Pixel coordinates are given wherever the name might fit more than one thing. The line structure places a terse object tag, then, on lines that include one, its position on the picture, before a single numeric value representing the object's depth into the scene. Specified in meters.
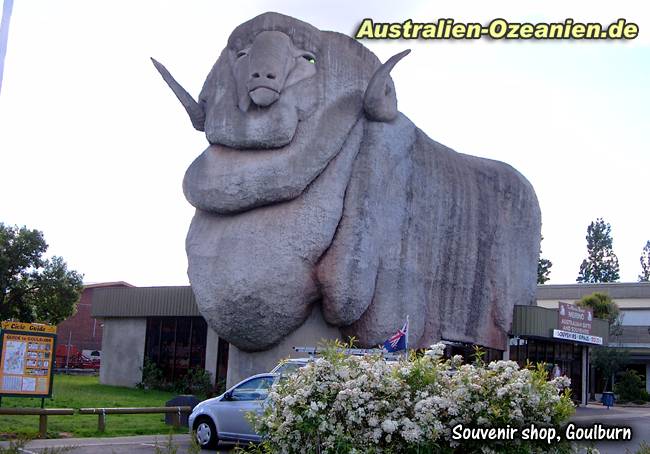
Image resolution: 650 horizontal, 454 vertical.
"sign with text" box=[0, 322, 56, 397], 19.20
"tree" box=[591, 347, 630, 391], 48.25
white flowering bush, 7.85
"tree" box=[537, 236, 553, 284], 71.88
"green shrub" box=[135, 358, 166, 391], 32.78
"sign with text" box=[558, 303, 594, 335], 33.47
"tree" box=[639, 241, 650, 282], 82.11
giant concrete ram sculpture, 20.94
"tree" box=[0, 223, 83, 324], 43.75
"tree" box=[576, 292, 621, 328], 48.50
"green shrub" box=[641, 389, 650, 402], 47.95
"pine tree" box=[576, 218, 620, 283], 79.25
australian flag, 21.42
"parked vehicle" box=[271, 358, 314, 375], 13.51
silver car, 15.60
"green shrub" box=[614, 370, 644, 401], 47.72
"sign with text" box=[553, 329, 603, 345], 32.84
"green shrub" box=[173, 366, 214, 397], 29.92
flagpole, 21.73
